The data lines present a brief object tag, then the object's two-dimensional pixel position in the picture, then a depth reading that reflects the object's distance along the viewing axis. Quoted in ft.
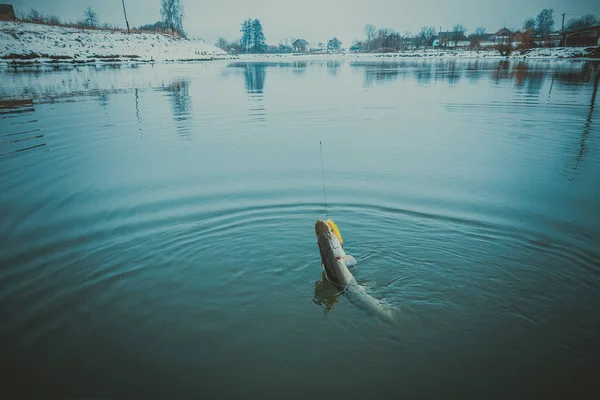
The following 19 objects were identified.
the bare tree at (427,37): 438.40
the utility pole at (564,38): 263.00
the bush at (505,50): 239.09
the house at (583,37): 254.27
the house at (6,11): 273.70
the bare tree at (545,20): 475.31
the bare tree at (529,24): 457.27
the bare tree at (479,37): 377.83
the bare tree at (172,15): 385.60
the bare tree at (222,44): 597.11
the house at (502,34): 430.94
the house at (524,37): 258.04
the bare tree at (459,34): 404.57
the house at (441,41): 431.84
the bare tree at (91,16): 429.87
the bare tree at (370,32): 595.88
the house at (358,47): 610.20
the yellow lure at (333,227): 15.96
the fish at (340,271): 16.14
